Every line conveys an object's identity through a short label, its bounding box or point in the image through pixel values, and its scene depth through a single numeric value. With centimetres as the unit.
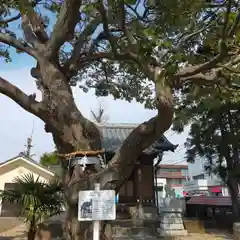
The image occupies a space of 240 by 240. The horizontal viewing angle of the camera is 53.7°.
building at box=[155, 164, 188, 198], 3514
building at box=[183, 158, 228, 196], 3329
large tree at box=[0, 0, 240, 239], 384
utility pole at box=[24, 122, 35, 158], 2946
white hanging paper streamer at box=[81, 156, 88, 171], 390
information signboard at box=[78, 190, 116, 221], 310
